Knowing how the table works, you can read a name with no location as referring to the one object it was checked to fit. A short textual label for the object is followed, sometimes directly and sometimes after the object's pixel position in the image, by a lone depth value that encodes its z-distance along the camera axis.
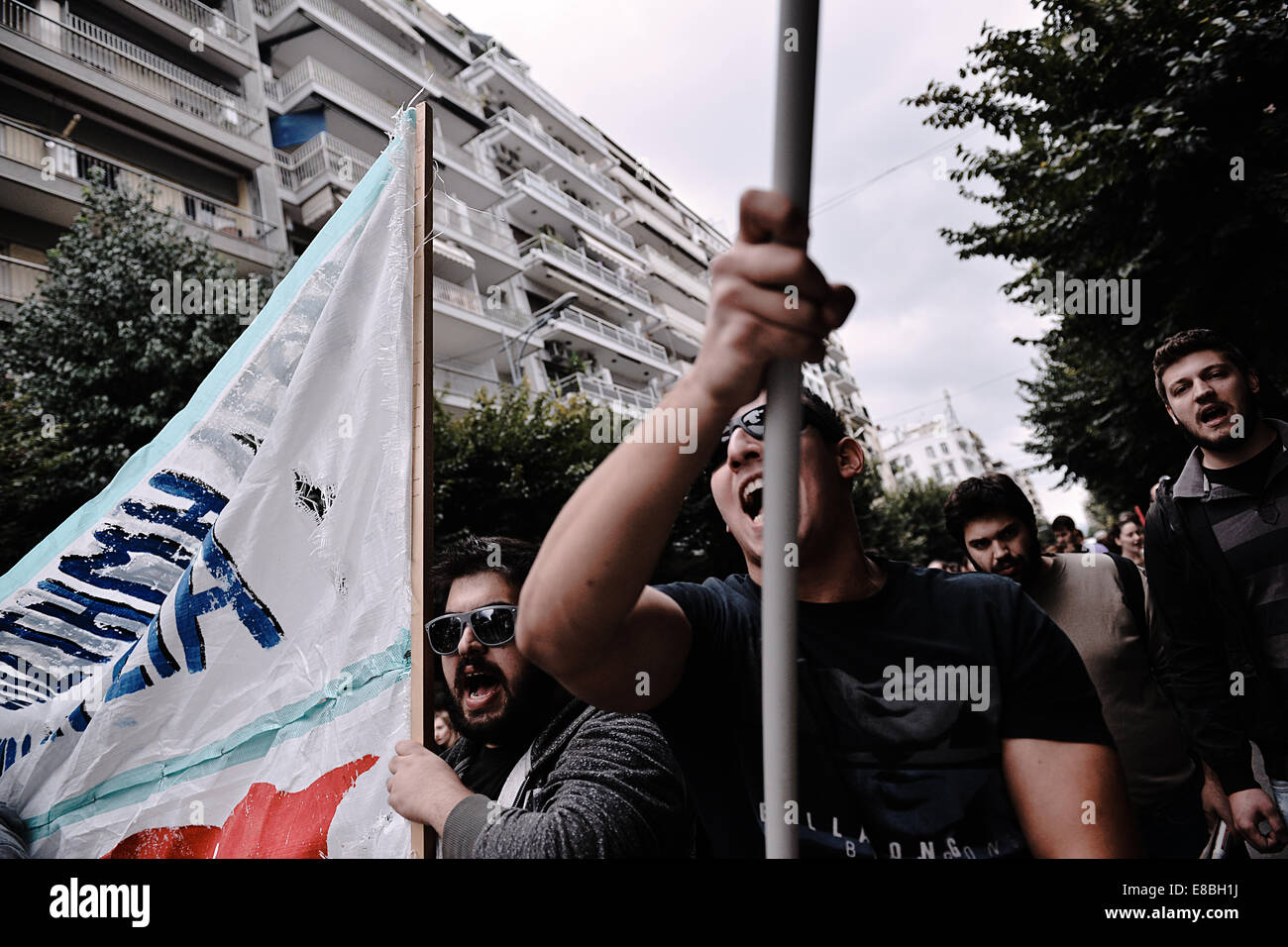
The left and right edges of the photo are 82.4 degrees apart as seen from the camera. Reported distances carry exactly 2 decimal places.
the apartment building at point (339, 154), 12.96
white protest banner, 1.81
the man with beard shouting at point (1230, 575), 1.87
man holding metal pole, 0.79
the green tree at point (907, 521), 19.59
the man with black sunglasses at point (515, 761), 1.33
